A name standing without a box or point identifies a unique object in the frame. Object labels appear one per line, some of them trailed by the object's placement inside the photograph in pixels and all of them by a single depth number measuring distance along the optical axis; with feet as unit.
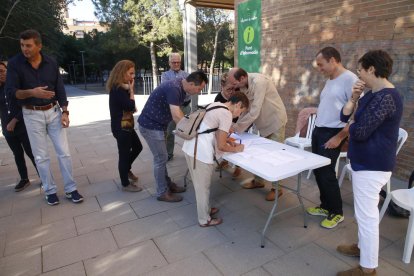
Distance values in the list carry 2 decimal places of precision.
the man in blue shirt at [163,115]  9.89
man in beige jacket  10.92
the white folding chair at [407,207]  7.75
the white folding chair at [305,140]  13.68
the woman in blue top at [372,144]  6.40
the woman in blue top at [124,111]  11.30
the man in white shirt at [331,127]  8.80
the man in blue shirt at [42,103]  10.33
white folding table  7.85
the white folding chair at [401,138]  10.95
